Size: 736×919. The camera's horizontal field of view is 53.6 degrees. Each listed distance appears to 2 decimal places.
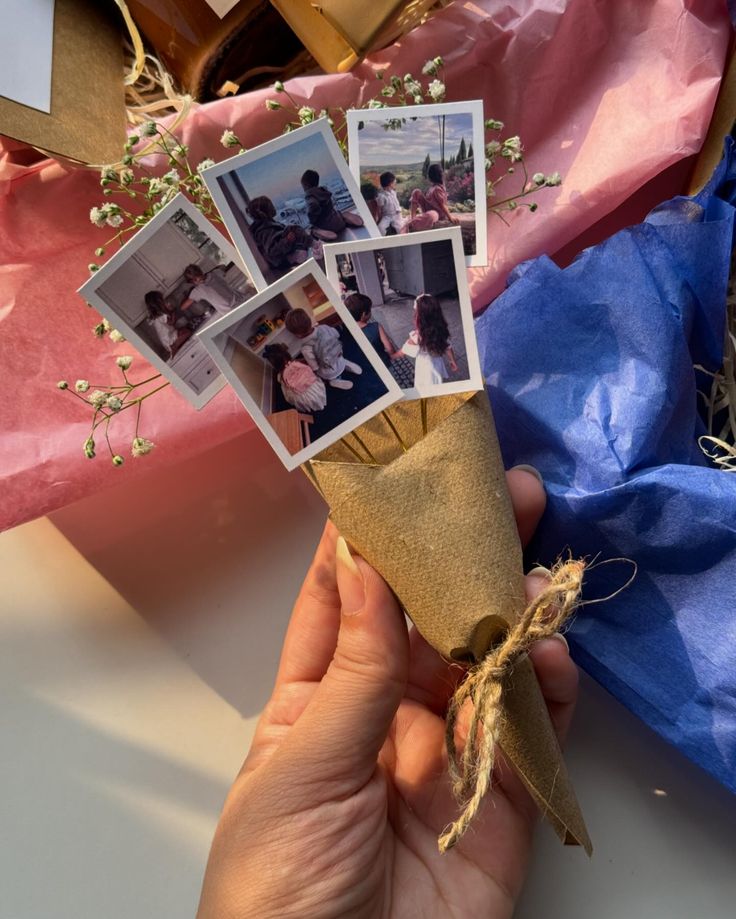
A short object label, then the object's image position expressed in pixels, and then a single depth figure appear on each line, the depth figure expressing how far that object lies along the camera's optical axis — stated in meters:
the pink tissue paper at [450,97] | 0.64
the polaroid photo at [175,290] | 0.44
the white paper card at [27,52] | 0.58
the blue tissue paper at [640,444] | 0.53
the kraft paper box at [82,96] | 0.58
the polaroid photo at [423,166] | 0.50
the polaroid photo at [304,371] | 0.44
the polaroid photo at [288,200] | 0.45
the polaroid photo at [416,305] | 0.46
